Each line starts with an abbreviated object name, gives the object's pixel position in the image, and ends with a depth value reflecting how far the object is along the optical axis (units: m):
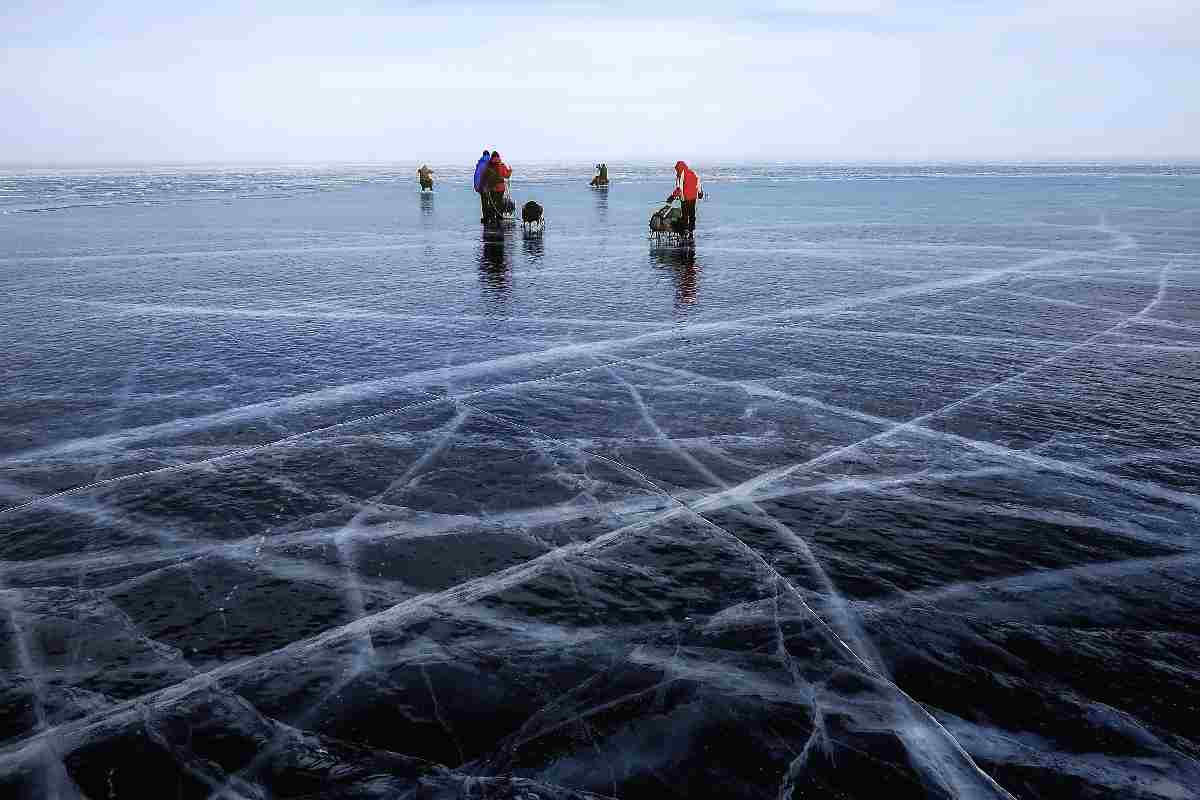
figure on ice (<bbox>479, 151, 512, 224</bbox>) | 28.98
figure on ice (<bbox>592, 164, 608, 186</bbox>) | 64.81
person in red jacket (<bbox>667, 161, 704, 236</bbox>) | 23.67
